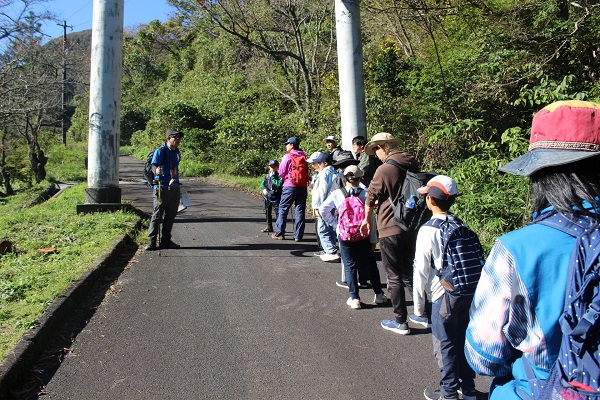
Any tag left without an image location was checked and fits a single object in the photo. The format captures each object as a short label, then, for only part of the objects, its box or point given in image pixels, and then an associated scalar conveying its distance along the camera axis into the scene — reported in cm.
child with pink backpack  587
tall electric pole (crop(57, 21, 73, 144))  2541
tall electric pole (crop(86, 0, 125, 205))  1082
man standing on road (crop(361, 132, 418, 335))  522
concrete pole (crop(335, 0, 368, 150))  1055
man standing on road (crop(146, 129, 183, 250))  870
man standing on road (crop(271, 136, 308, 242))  927
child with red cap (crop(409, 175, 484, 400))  378
